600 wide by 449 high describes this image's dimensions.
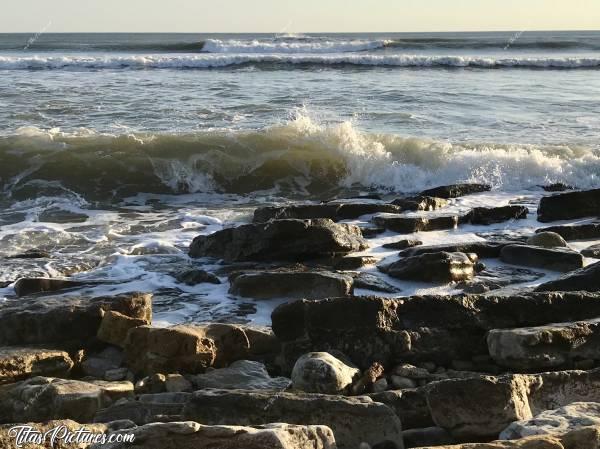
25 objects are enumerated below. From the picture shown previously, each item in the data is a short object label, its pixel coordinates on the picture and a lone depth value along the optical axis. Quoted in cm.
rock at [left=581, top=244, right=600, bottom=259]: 676
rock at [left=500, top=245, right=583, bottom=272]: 642
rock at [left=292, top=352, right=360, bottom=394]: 389
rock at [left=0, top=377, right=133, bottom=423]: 374
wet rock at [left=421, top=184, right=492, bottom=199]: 953
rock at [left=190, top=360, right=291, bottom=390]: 414
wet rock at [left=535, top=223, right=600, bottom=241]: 742
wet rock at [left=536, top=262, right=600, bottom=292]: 546
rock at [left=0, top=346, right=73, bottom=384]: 423
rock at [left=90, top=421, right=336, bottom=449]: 283
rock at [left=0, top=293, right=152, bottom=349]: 471
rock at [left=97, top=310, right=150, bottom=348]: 474
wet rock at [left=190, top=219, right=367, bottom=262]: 681
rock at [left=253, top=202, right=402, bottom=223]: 809
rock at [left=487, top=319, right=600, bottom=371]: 408
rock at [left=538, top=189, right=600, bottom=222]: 838
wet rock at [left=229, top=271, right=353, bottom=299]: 560
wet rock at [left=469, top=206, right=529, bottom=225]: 827
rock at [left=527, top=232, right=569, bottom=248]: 704
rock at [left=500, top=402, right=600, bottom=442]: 307
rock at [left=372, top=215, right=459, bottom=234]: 782
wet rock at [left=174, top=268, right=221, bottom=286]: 633
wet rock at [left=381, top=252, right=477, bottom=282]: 611
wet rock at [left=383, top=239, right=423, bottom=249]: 720
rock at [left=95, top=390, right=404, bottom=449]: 331
